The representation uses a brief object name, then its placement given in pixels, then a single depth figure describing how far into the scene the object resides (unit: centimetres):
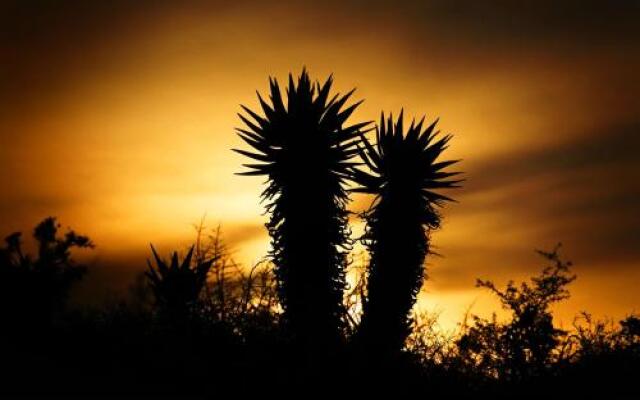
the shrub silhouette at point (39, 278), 1429
